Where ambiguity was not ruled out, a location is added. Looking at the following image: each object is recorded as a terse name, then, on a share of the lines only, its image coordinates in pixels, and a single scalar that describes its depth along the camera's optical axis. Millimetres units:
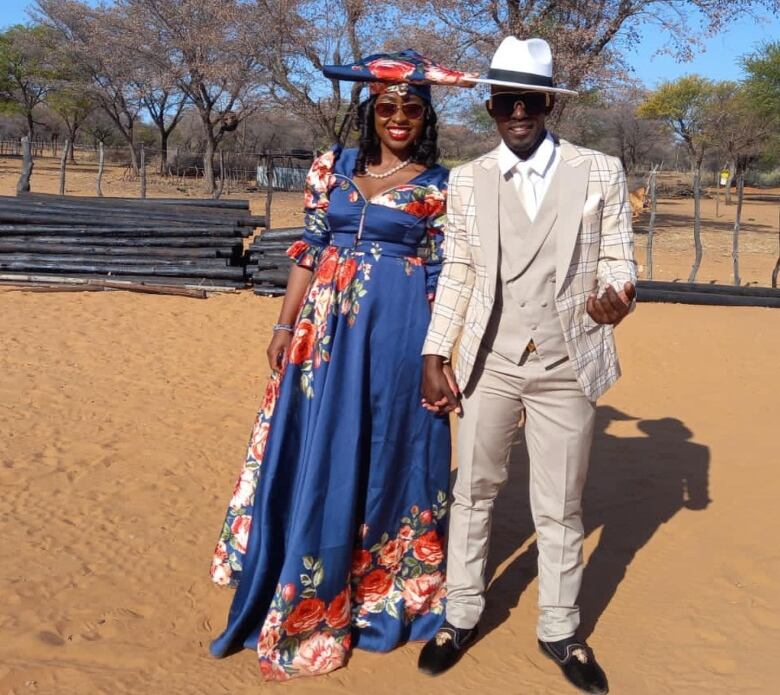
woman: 2537
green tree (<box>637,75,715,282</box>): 30047
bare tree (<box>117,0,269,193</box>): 21609
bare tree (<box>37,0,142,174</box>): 25406
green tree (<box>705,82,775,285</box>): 22047
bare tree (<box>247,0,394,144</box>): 20453
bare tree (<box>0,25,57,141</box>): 29906
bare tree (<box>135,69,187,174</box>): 24688
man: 2307
